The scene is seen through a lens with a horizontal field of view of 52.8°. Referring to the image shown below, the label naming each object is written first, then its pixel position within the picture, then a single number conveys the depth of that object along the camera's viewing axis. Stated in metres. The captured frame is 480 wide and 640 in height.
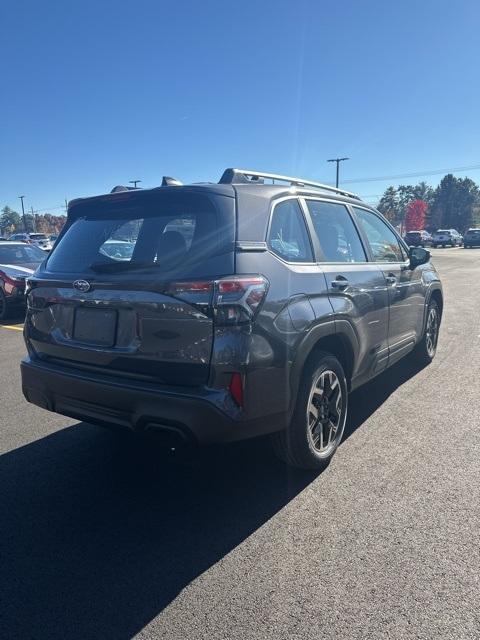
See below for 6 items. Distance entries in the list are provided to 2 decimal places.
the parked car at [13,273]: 9.98
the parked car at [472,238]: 43.33
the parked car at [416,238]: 46.22
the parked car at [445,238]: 47.50
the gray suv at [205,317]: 2.56
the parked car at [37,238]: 40.92
